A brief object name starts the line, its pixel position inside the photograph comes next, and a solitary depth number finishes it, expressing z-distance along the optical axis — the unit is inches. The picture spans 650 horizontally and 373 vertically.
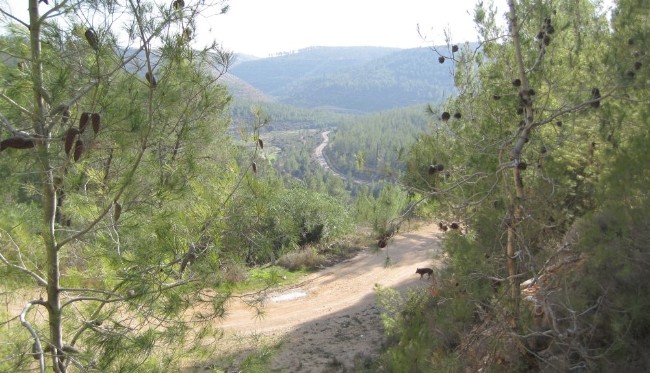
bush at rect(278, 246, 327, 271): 506.9
